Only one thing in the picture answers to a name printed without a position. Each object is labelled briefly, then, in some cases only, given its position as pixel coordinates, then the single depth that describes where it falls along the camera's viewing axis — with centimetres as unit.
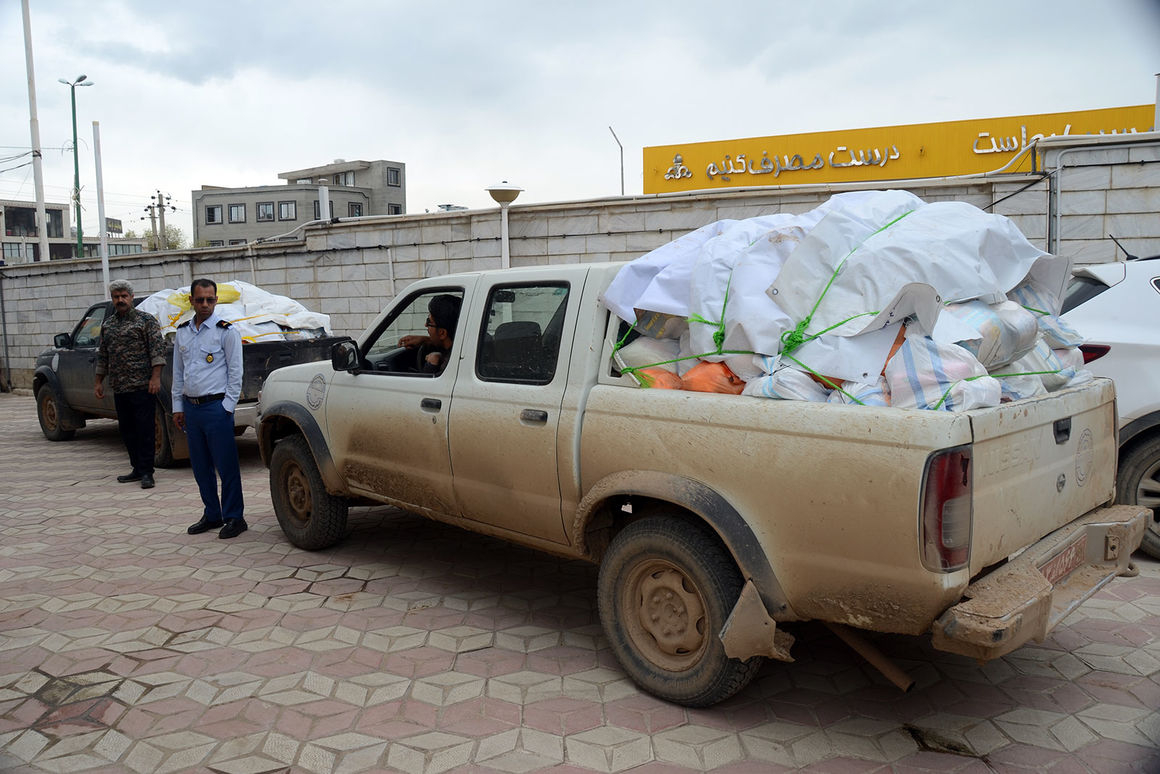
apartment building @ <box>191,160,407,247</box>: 7206
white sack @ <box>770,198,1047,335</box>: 317
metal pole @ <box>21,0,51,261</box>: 2480
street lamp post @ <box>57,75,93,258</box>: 2783
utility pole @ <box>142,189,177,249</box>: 6292
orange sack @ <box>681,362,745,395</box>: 338
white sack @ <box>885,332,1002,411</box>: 287
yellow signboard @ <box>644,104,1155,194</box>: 1803
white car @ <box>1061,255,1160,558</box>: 488
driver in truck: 467
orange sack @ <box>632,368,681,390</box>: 357
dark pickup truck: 867
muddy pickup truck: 272
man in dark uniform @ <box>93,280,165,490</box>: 784
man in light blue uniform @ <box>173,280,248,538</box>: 614
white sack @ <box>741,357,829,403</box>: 308
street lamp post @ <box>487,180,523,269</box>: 1188
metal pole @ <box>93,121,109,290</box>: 1553
